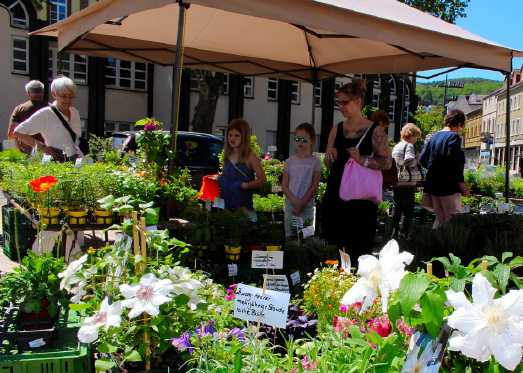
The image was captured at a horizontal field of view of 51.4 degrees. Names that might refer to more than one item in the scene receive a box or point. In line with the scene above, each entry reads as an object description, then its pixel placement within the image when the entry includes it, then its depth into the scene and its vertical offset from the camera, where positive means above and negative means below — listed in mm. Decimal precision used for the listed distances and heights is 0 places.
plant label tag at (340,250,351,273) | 2417 -511
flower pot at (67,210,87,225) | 4176 -587
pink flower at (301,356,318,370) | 1702 -701
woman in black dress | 3963 -99
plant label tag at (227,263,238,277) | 3373 -779
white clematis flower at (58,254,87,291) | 2057 -510
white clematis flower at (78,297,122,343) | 1798 -606
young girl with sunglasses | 4785 -278
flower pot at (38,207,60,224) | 4102 -566
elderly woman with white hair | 5012 +125
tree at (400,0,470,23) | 22109 +5919
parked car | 9523 -129
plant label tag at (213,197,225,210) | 4434 -480
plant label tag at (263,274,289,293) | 2764 -701
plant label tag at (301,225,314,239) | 3689 -580
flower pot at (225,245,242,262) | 3584 -708
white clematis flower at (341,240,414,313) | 1537 -365
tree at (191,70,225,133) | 18938 +1542
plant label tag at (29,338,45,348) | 2172 -813
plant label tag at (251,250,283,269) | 2520 -529
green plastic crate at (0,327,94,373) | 1871 -775
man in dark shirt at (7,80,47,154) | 5805 +350
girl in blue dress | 4766 -214
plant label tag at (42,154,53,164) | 4520 -160
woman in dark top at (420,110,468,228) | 5375 -148
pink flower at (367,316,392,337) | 1869 -616
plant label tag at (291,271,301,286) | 3160 -763
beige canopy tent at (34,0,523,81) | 3188 +997
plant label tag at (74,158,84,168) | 4527 -188
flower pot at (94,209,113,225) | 4223 -588
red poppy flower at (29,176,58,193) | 3311 -269
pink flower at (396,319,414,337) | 1660 -556
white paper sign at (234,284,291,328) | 1961 -583
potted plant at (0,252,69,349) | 2295 -676
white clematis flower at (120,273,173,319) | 1799 -510
